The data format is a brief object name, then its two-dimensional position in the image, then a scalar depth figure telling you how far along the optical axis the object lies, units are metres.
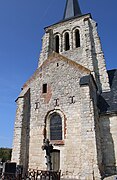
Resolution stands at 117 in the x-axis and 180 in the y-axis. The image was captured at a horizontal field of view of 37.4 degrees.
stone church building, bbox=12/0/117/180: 9.63
